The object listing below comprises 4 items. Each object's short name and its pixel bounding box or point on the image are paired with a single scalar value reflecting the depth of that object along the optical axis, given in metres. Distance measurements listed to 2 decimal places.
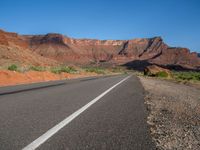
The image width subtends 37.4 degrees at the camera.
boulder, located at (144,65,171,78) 63.21
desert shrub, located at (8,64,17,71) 33.41
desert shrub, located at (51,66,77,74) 43.08
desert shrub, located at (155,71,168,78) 62.39
